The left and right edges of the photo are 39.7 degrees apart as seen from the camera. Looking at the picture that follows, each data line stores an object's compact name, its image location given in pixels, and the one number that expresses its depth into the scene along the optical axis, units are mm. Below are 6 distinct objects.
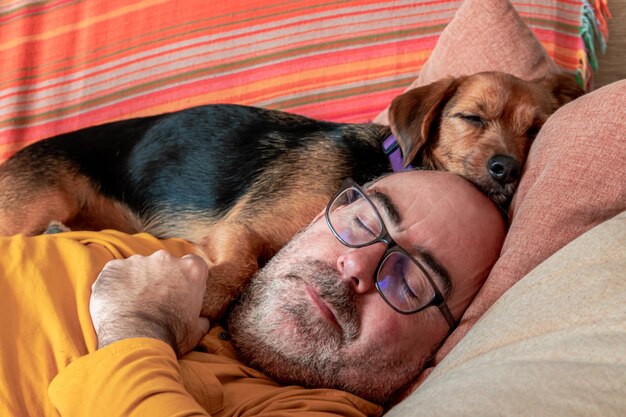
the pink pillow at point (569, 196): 637
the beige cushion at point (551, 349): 448
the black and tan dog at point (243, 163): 795
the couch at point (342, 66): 648
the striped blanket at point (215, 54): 1021
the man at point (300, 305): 596
